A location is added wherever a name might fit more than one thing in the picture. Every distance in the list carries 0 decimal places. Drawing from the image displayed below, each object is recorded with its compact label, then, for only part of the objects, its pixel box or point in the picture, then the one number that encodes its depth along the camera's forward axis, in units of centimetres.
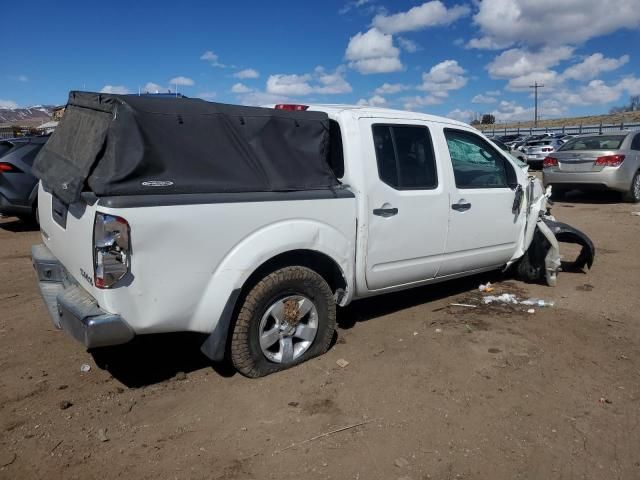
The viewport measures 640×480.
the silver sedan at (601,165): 1241
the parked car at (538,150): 2577
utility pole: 7394
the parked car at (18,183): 938
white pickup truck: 315
